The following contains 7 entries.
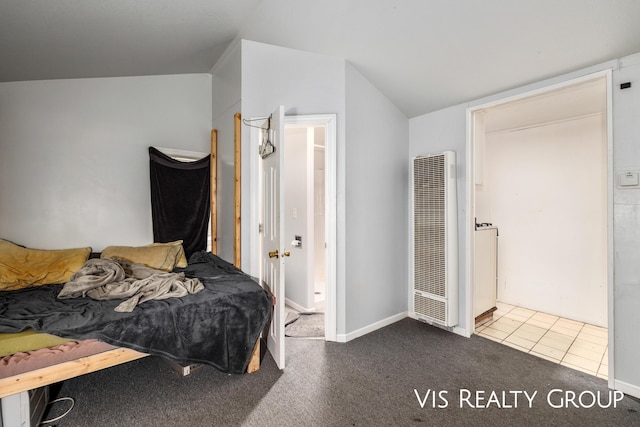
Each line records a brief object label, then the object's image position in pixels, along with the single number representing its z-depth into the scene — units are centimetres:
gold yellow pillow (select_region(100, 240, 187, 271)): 284
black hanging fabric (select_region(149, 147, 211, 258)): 329
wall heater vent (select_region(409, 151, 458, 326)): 297
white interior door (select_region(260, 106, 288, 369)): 225
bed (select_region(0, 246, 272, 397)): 164
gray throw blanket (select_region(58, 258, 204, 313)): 207
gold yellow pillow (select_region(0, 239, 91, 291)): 242
